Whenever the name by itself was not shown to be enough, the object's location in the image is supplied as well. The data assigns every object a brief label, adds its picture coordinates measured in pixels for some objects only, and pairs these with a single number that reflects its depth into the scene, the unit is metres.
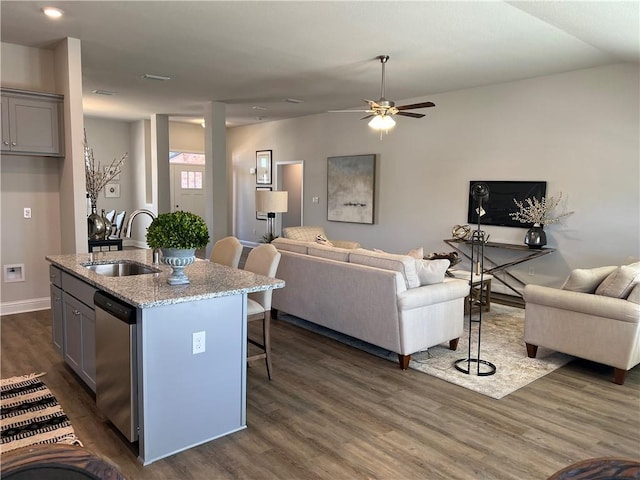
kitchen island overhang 2.40
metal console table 5.80
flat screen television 6.07
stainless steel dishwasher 2.44
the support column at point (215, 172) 7.73
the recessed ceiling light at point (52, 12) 3.83
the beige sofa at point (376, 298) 3.77
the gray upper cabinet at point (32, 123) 4.59
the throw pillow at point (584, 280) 3.81
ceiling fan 4.96
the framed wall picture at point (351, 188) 8.16
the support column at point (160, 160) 9.43
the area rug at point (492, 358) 3.58
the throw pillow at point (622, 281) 3.54
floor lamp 3.75
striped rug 2.63
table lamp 7.59
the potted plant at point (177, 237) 2.63
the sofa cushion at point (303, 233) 6.84
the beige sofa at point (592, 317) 3.49
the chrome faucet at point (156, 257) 3.54
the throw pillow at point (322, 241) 5.26
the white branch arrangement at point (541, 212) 5.87
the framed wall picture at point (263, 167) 10.56
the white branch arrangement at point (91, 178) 4.72
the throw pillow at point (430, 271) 3.97
